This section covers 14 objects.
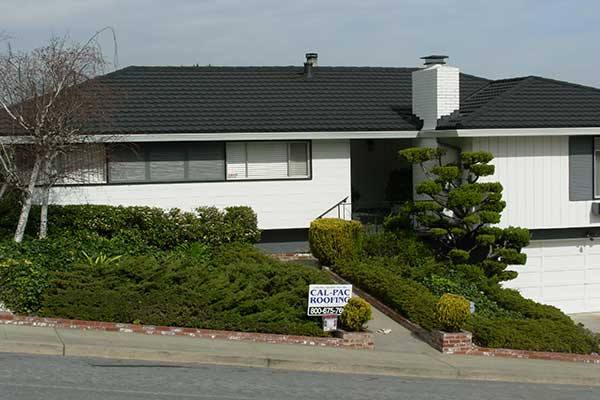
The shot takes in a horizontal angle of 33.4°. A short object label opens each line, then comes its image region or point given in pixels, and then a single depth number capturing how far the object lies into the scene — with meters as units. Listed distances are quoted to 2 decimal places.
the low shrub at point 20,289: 17.11
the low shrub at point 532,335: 17.84
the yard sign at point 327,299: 17.09
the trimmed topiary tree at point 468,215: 22.53
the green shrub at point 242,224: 23.16
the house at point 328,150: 23.88
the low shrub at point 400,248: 22.92
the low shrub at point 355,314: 16.95
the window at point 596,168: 24.73
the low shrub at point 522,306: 19.95
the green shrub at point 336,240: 22.56
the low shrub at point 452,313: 17.33
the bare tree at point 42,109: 20.12
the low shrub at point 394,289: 18.66
